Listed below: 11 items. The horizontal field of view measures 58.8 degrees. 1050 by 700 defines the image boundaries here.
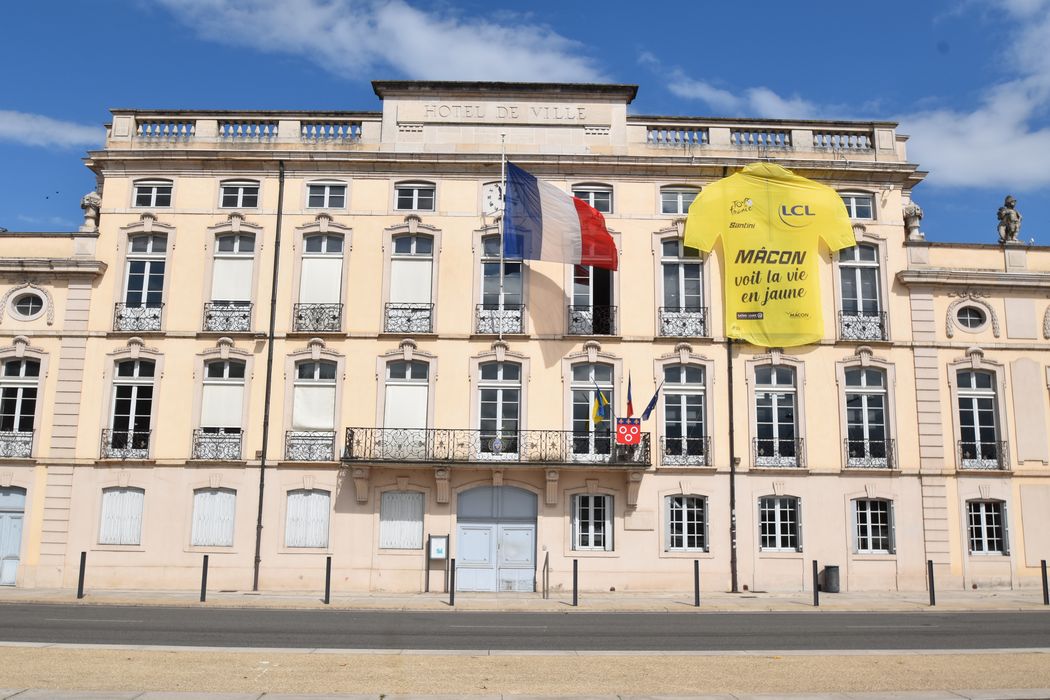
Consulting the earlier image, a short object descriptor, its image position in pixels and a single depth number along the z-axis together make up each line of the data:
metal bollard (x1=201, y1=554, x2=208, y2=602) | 21.20
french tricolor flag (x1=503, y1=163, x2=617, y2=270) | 24.81
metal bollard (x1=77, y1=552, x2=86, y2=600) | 21.48
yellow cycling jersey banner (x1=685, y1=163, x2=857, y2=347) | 26.16
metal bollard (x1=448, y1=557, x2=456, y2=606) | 20.75
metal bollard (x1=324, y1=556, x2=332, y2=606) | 20.97
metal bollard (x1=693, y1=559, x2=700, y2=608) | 21.09
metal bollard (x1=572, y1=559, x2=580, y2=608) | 21.48
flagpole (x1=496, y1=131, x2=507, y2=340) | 24.88
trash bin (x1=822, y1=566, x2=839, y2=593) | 24.42
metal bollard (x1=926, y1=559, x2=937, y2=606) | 21.17
